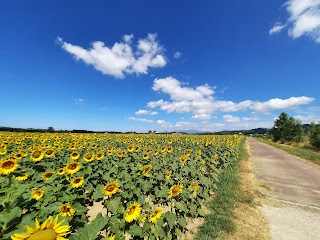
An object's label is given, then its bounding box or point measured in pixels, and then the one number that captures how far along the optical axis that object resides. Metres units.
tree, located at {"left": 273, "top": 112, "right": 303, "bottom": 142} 54.31
